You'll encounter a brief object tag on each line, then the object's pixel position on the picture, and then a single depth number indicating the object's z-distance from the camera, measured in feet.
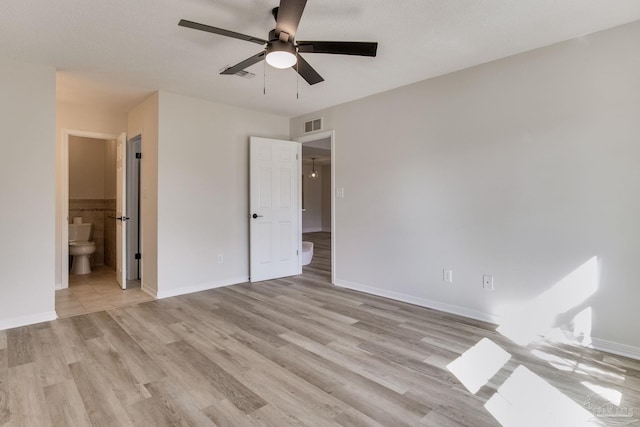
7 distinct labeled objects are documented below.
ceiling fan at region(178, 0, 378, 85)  6.12
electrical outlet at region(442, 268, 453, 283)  11.15
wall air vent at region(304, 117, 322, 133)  15.60
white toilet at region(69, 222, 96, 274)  16.82
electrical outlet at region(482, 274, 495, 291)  10.25
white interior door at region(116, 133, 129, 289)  14.01
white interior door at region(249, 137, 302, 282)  15.38
